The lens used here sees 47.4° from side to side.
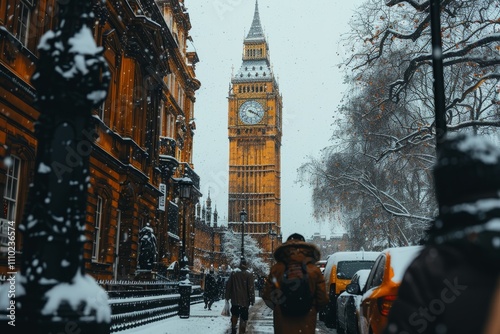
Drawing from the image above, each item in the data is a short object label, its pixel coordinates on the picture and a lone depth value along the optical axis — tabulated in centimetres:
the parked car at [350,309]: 1022
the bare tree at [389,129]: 1669
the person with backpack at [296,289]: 630
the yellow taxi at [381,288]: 703
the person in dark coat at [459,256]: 179
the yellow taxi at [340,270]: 1645
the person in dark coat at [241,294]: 1330
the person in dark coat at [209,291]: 2706
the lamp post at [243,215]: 3622
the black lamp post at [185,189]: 2026
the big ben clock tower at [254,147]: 14088
